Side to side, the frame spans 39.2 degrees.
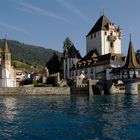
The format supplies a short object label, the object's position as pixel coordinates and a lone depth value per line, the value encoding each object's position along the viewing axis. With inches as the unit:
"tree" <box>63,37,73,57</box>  2889.9
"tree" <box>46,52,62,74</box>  2688.4
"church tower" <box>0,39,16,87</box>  2080.6
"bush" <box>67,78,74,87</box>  2055.2
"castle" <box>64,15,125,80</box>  2350.3
